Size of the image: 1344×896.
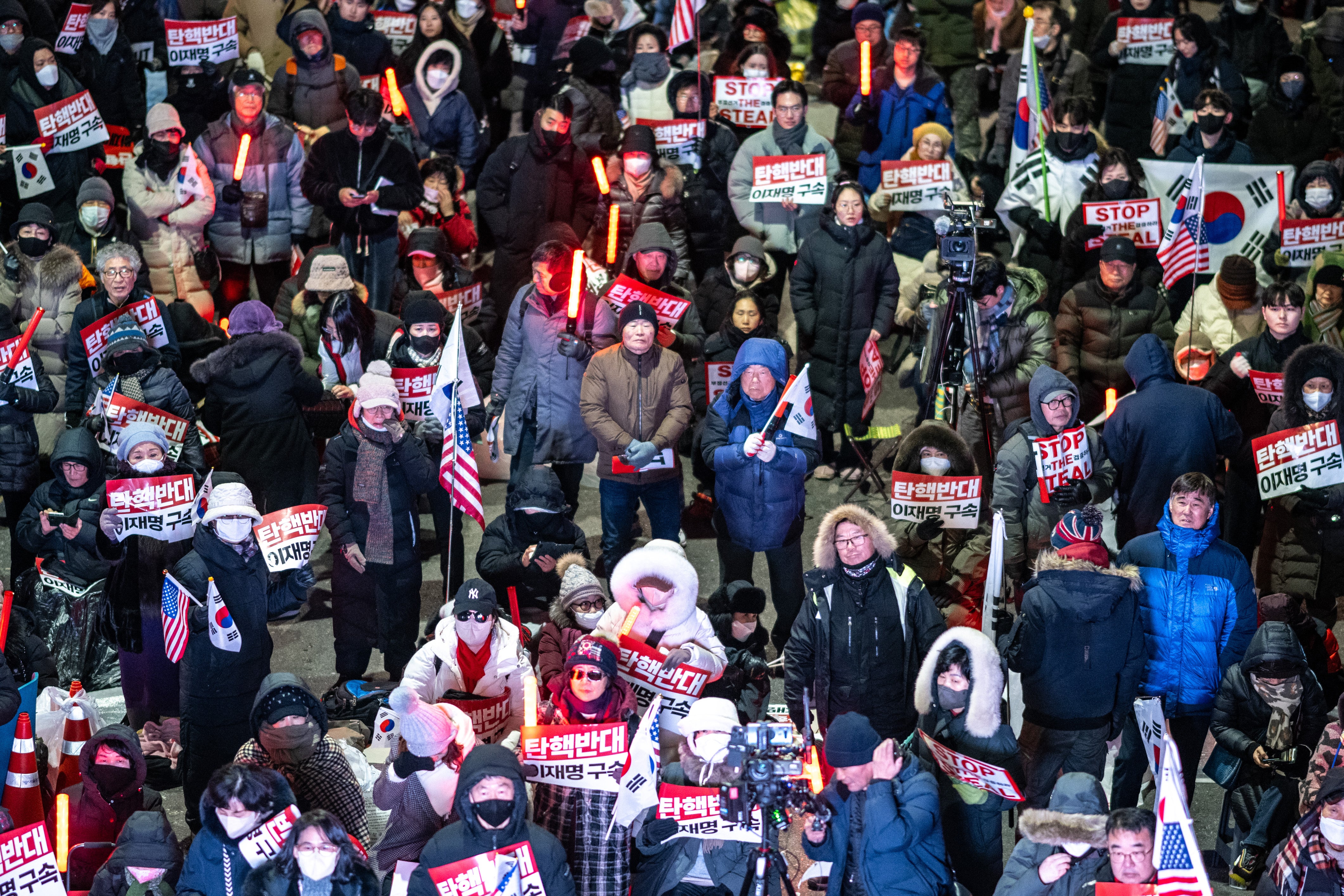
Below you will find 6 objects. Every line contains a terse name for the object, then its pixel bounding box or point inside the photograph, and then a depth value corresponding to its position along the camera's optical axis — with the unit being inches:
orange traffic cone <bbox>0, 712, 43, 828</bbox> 681.6
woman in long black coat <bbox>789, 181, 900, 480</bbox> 937.5
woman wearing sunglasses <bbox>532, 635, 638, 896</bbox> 657.6
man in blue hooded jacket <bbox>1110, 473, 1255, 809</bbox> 705.0
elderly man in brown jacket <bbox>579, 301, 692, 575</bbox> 848.3
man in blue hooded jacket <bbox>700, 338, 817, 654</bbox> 814.5
